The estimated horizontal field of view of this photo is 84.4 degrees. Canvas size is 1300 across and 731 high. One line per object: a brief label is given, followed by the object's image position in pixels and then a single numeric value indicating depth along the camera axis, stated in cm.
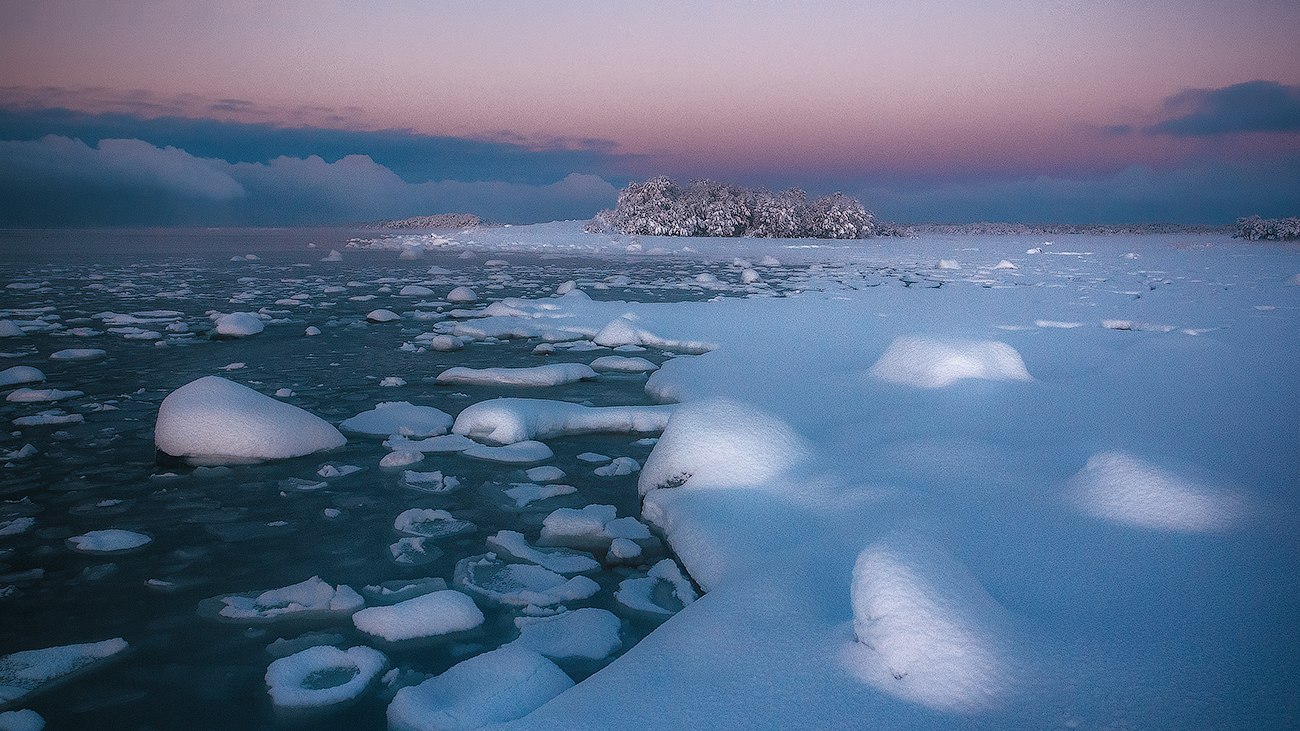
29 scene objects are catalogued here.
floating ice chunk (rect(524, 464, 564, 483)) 399
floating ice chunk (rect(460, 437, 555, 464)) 429
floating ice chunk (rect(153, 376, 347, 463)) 415
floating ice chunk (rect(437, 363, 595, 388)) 608
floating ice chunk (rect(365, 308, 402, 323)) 943
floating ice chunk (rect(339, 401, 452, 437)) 477
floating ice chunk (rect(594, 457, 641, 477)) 409
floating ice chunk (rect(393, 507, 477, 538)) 331
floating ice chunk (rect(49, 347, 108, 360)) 678
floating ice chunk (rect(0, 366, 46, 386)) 587
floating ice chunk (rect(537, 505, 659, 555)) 324
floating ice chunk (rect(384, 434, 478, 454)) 441
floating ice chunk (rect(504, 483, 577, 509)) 370
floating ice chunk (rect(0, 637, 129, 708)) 213
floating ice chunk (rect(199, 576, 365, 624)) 257
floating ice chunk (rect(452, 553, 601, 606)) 273
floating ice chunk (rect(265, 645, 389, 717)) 212
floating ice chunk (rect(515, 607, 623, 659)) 241
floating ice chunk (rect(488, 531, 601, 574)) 300
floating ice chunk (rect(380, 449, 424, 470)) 414
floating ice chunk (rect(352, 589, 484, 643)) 248
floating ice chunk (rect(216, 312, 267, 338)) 805
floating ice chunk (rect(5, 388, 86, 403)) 534
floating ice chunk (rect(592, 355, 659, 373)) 673
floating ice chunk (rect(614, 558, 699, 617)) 269
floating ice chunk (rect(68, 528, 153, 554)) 305
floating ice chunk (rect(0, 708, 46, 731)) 196
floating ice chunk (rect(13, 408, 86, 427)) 480
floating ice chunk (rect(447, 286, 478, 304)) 1141
